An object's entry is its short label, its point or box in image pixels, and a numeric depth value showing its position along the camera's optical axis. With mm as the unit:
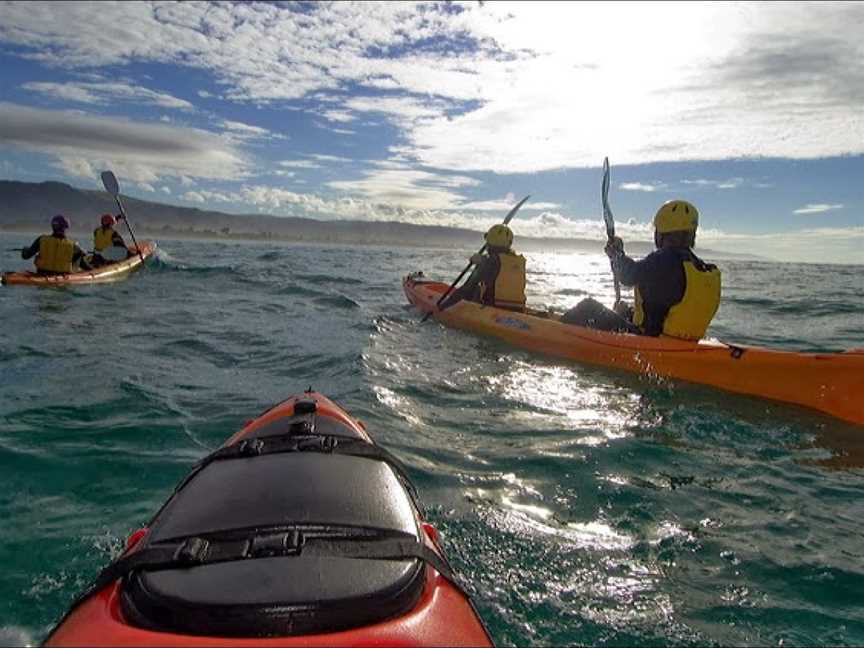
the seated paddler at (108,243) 17875
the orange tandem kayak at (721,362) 6734
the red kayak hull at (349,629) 1903
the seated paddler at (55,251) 14781
